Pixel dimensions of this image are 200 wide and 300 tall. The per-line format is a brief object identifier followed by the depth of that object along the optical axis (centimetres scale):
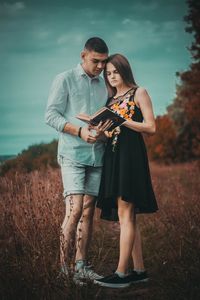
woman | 413
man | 426
